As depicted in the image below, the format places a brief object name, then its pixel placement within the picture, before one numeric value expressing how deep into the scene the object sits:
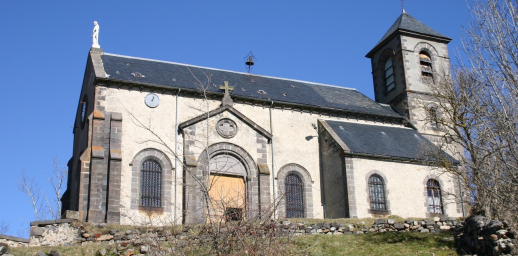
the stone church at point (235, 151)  24.97
